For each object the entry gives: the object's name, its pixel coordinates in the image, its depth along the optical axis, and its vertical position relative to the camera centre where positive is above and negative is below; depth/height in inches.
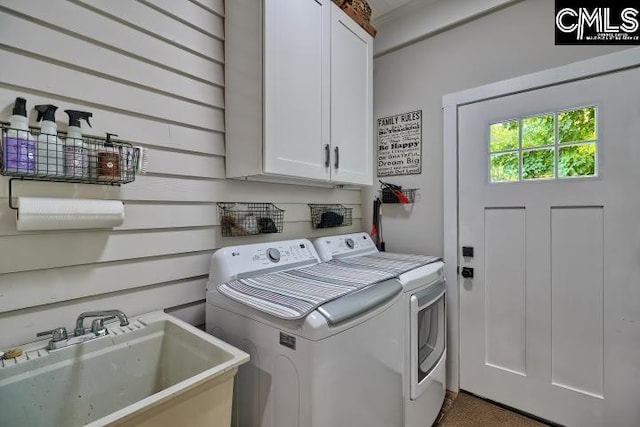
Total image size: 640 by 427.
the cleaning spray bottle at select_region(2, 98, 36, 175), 36.5 +8.4
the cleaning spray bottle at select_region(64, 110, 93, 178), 41.8 +8.8
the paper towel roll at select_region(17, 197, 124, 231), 37.6 -0.3
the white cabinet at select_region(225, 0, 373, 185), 56.5 +25.5
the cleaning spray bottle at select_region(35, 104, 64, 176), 39.4 +8.8
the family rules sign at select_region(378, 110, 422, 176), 90.4 +21.0
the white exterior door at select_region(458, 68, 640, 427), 62.1 -12.0
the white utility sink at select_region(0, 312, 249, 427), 33.7 -22.1
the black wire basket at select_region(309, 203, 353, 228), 84.5 -1.3
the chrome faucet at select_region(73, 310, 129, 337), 41.3 -16.1
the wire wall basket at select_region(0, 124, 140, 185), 36.9 +7.5
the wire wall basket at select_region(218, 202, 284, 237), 63.5 -1.7
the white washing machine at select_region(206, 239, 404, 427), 39.4 -21.6
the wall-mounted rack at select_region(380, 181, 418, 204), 91.0 +5.2
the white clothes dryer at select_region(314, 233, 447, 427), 57.9 -26.9
